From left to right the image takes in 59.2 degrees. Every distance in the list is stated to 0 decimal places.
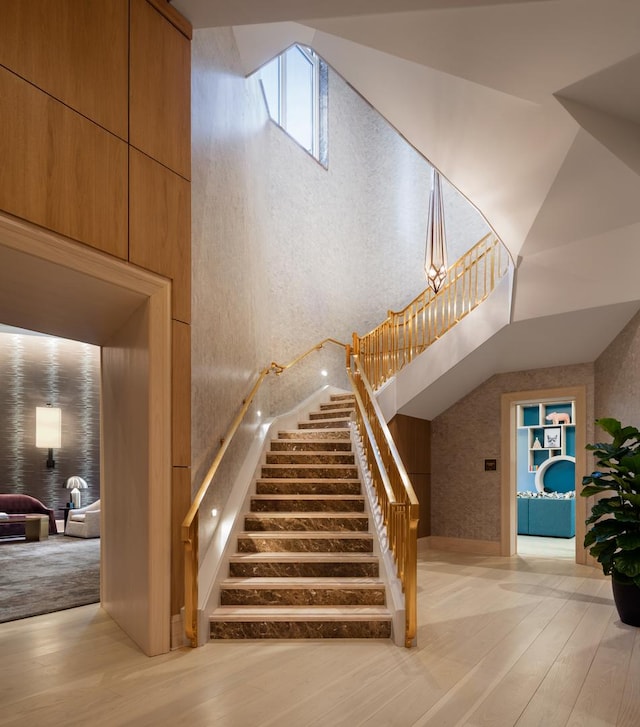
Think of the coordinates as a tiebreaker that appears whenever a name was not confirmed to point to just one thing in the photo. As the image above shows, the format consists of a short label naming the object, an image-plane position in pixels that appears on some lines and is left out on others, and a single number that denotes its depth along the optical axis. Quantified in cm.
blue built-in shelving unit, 1098
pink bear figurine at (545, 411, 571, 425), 1091
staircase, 393
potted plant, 433
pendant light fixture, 623
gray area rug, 486
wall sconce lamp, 1031
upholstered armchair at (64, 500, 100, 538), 897
